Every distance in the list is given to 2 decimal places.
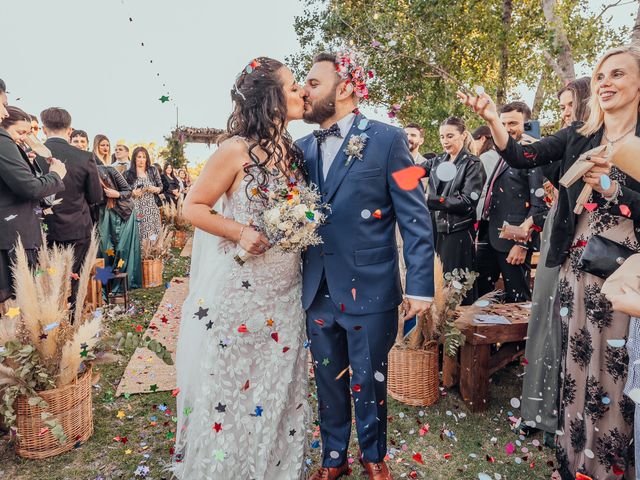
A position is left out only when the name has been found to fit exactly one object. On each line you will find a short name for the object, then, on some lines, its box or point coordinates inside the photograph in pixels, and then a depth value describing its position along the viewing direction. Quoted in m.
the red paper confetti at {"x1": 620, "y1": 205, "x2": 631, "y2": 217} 2.13
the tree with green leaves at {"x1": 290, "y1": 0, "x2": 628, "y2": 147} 10.05
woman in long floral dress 2.25
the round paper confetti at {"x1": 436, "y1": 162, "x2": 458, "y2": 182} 4.58
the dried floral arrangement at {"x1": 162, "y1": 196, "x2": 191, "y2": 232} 10.66
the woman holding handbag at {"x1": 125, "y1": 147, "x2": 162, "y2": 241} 7.67
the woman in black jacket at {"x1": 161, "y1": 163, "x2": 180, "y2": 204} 10.69
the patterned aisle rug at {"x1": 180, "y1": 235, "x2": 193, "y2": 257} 10.54
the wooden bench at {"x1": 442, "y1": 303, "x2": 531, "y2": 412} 3.44
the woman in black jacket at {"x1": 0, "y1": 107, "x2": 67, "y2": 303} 3.33
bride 2.31
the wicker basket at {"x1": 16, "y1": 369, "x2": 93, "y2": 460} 2.75
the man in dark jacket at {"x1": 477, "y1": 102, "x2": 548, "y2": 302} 4.02
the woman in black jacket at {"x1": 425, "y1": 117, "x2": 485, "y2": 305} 4.36
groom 2.32
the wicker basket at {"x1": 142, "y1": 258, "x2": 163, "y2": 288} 7.38
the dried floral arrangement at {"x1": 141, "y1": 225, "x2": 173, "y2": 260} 7.45
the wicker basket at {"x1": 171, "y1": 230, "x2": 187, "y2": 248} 11.16
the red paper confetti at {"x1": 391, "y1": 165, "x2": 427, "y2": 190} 2.29
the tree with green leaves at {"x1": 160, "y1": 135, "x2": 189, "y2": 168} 15.47
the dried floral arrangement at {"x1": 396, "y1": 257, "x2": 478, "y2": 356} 3.43
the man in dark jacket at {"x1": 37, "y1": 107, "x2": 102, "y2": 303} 4.88
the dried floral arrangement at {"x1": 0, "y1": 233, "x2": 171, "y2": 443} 2.65
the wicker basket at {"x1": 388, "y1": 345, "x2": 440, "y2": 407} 3.47
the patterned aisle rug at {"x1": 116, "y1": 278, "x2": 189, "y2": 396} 3.92
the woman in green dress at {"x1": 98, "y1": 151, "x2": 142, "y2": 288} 6.52
